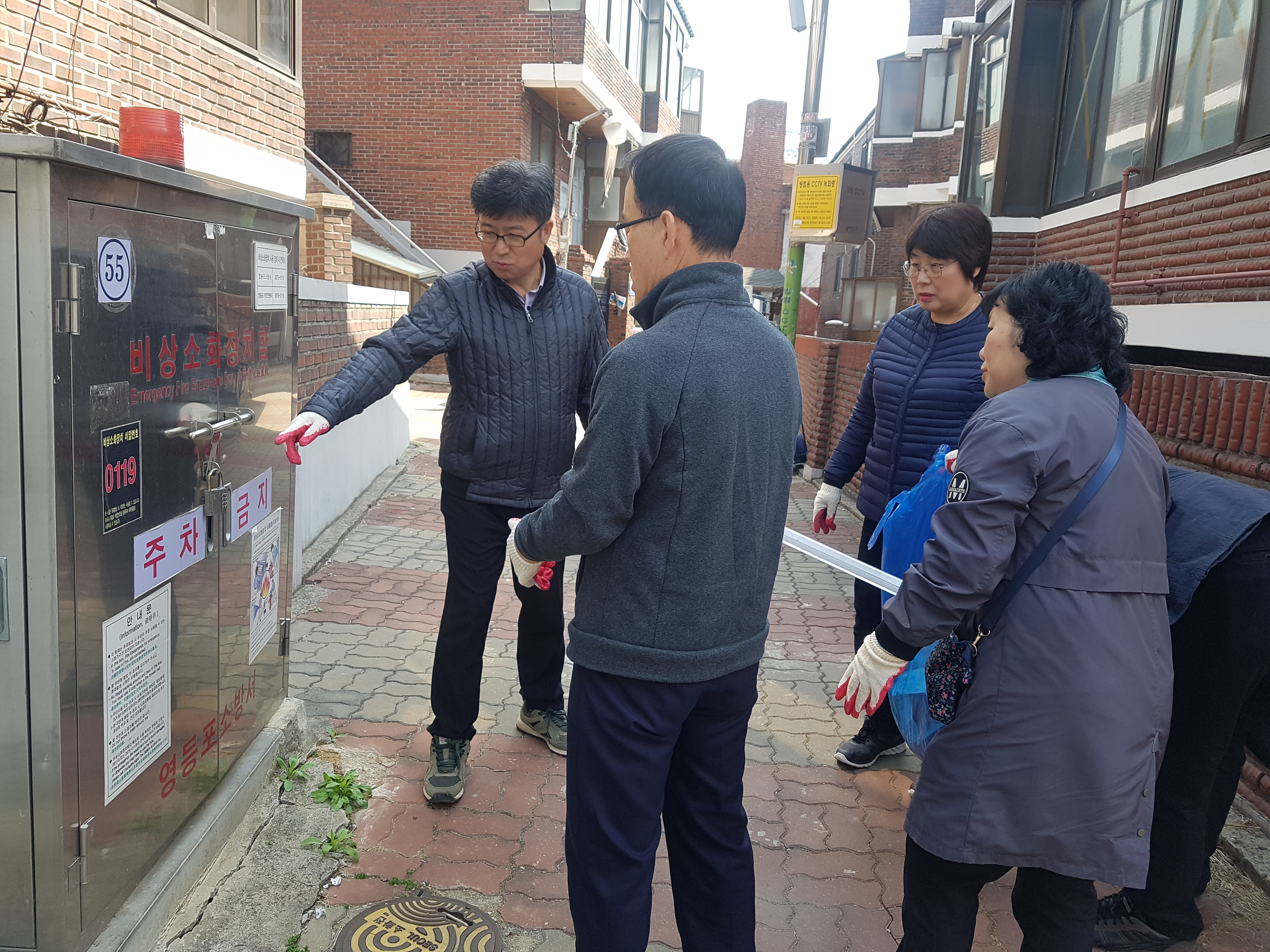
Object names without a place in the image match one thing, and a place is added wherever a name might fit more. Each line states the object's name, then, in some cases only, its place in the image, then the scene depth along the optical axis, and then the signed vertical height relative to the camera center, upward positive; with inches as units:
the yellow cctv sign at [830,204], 487.5 +80.5
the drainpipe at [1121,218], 210.5 +34.9
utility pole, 560.1 +152.6
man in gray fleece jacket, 71.4 -14.2
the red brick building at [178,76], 188.4 +60.2
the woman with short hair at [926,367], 126.8 -0.7
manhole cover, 98.3 -63.6
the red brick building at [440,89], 659.4 +180.8
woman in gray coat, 74.5 -21.4
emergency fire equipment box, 71.0 -16.2
